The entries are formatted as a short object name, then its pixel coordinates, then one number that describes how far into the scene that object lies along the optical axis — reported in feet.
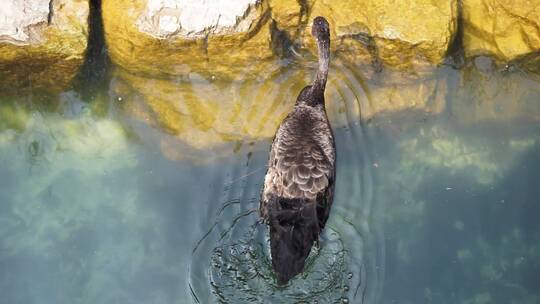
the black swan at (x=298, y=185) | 21.53
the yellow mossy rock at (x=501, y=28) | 25.94
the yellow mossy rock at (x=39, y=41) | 24.72
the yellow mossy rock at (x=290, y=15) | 26.17
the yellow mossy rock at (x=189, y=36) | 25.08
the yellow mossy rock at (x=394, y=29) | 25.70
